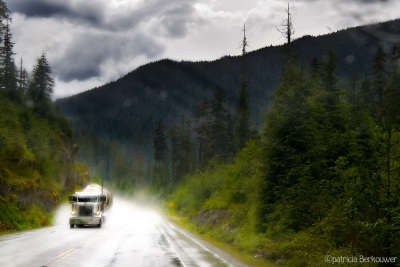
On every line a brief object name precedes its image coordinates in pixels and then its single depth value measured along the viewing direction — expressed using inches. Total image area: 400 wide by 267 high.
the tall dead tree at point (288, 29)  1354.6
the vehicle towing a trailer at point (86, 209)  1573.6
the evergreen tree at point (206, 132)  2984.7
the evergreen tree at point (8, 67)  2524.6
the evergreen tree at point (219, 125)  2869.1
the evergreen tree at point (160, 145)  4842.3
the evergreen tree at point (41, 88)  2642.7
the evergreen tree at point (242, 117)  2175.2
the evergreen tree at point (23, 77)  3174.5
